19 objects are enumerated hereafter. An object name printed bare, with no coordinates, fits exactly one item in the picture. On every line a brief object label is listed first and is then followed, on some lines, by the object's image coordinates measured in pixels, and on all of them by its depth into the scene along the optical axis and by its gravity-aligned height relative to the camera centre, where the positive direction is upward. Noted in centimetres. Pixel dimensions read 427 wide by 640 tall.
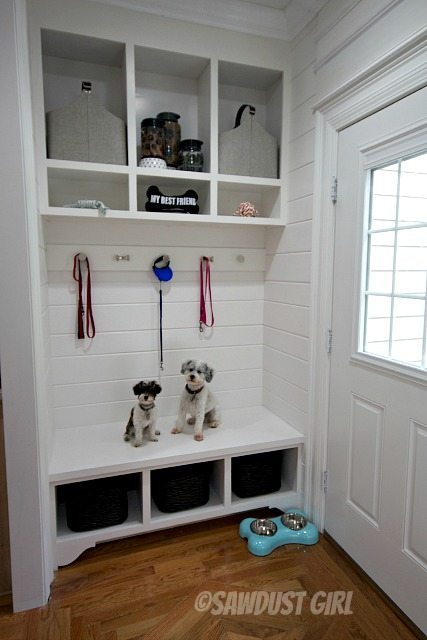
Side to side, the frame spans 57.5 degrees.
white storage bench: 182 -92
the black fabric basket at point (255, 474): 212 -111
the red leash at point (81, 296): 213 -14
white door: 144 -34
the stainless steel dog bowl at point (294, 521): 200 -129
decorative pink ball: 218 +34
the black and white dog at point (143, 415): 196 -74
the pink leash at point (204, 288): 238 -10
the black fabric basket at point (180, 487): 199 -111
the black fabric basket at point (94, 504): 186 -112
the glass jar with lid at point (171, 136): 204 +71
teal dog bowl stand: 189 -132
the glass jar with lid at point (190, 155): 205 +61
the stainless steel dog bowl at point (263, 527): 196 -130
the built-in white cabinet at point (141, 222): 183 +26
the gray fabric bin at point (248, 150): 208 +65
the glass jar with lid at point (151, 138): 199 +68
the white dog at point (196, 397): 208 -69
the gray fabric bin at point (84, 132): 181 +65
